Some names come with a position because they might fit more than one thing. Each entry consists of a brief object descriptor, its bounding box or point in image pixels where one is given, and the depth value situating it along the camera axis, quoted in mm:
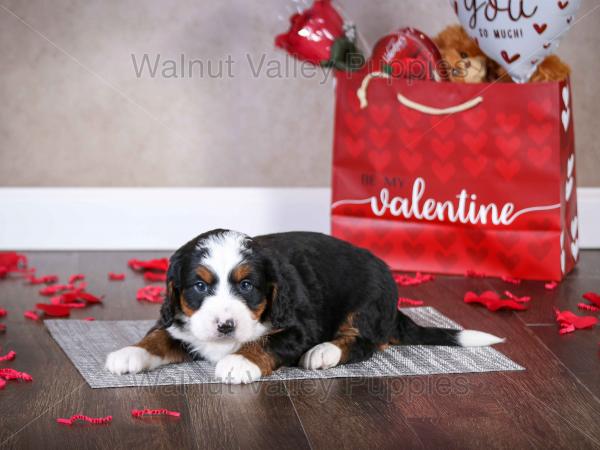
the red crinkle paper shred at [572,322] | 2645
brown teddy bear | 3258
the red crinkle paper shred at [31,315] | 2727
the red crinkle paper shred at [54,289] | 3025
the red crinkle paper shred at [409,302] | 2967
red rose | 3275
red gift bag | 3180
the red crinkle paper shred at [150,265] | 3412
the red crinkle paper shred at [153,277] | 3266
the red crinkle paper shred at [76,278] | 3221
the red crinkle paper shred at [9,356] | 2314
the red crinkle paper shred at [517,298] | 2967
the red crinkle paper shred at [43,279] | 3180
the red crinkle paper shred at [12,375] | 2164
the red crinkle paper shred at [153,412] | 1930
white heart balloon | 3051
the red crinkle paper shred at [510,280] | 3230
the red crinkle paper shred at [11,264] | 3320
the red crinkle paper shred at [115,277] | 3279
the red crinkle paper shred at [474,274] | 3326
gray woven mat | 2160
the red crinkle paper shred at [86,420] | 1883
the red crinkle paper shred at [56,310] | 2771
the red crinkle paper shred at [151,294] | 3000
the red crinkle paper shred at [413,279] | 3238
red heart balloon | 3281
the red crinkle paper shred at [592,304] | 2893
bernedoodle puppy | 2107
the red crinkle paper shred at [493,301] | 2861
